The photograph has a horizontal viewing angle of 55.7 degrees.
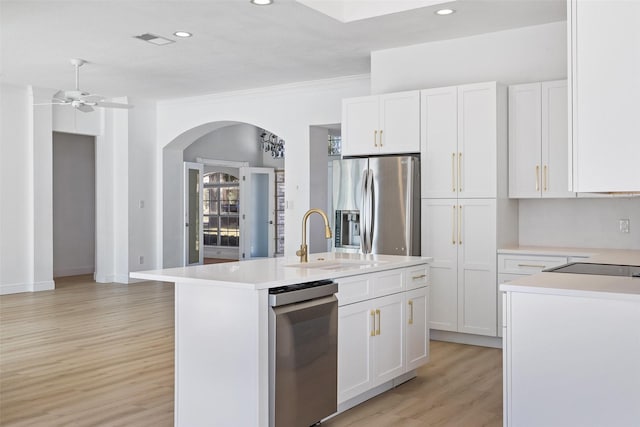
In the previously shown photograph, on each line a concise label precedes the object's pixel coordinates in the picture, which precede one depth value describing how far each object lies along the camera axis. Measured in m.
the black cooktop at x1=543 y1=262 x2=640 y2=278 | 3.13
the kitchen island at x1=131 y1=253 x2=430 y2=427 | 2.77
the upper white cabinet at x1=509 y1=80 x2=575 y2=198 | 5.01
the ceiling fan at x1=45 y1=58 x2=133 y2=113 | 6.49
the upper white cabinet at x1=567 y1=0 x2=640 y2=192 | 2.00
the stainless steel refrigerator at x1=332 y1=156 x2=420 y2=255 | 5.43
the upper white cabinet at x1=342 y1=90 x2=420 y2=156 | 5.54
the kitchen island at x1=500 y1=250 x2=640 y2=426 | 2.38
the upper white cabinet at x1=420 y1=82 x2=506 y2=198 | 5.12
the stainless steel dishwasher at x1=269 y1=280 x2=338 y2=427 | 2.83
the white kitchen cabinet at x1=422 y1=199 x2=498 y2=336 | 5.15
